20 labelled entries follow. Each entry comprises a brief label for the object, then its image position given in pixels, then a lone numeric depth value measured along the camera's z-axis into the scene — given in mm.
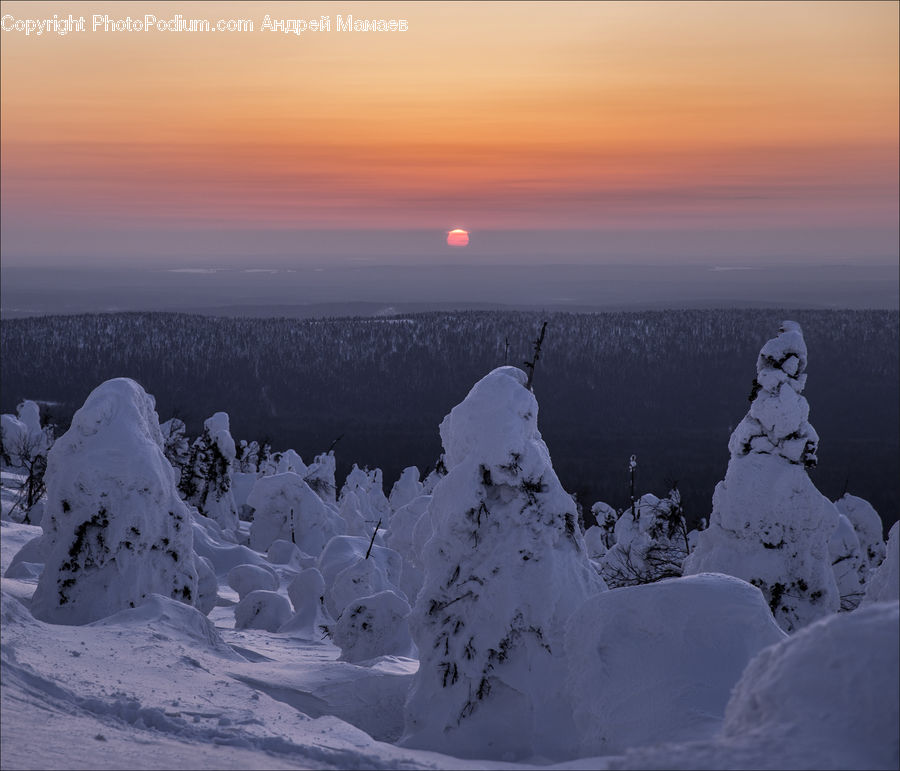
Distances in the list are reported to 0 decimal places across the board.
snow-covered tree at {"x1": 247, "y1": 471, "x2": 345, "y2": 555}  41562
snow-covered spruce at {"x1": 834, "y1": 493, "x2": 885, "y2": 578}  38719
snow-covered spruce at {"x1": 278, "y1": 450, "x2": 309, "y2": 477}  59938
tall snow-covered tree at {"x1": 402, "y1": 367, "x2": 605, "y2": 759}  12477
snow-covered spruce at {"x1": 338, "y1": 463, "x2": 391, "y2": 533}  59969
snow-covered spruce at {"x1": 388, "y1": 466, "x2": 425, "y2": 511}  59719
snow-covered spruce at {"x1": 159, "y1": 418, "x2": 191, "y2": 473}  46250
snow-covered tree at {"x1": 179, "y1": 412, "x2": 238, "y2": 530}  45125
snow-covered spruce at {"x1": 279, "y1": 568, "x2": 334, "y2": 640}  23656
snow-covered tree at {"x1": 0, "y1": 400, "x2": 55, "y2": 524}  54375
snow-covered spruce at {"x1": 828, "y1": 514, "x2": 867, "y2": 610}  26797
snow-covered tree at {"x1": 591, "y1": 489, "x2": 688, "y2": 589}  23516
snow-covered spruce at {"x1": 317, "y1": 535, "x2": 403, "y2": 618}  24094
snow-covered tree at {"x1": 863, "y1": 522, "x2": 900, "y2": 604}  14086
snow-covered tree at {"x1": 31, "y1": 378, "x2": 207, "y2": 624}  16297
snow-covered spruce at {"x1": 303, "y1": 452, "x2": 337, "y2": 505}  55875
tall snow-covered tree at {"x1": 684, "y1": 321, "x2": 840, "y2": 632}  17672
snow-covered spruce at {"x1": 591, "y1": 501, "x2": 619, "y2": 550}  53525
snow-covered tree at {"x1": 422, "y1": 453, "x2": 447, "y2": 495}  53141
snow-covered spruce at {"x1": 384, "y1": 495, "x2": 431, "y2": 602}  32812
